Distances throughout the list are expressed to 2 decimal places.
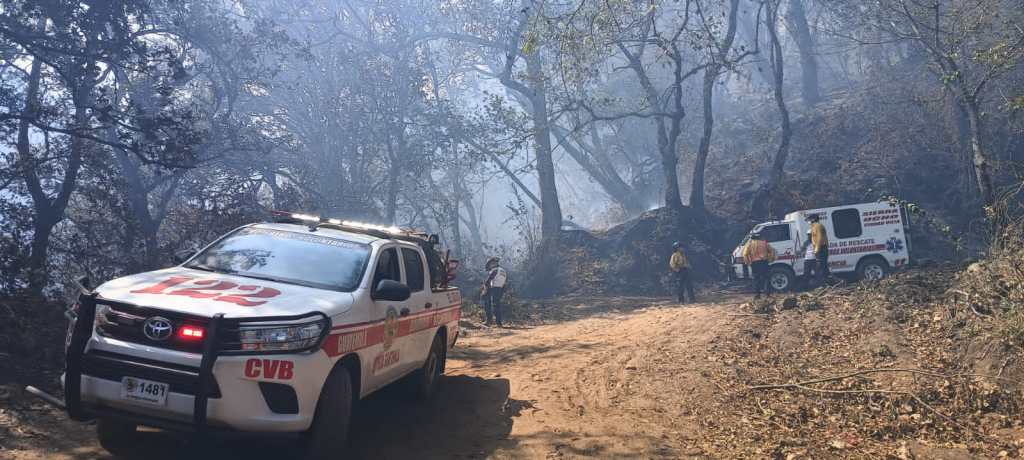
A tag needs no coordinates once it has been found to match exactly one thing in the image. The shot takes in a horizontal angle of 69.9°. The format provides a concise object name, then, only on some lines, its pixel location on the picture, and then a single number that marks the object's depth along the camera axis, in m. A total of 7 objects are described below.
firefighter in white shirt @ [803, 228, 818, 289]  18.11
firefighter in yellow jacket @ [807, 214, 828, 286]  17.14
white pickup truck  4.52
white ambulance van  18.45
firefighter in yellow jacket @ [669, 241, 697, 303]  18.50
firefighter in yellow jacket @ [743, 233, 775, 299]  16.77
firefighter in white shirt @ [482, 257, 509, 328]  16.80
